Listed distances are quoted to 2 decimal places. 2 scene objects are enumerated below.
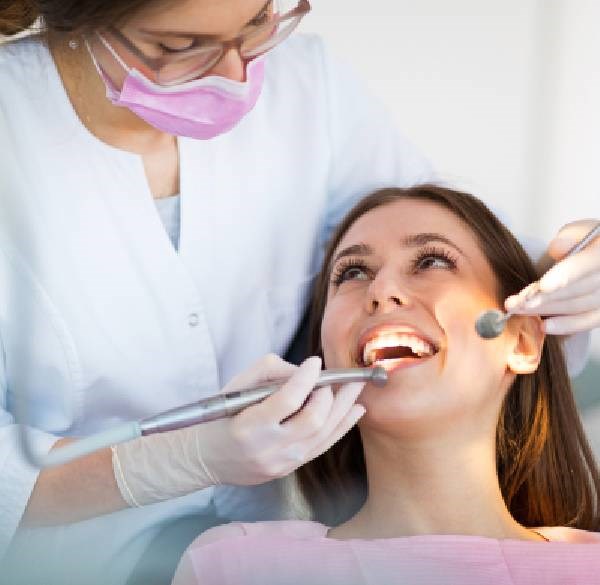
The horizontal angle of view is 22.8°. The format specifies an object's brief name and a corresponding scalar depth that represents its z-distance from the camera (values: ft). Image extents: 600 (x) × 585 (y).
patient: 3.72
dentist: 3.63
